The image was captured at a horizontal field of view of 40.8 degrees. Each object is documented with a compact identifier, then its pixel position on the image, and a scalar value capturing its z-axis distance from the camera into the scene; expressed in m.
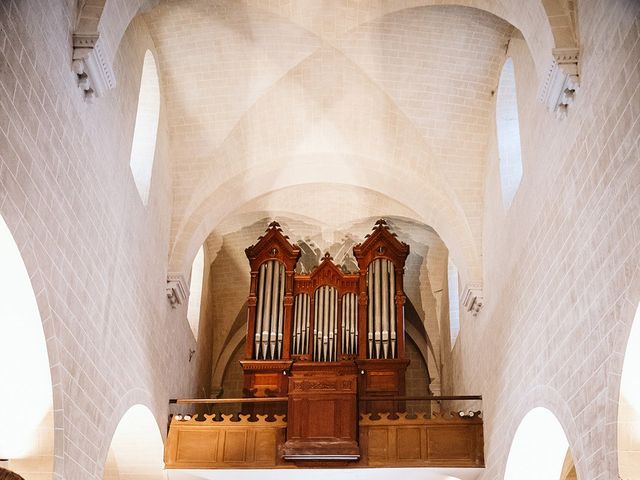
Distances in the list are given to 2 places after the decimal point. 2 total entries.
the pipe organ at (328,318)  14.63
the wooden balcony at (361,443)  11.93
